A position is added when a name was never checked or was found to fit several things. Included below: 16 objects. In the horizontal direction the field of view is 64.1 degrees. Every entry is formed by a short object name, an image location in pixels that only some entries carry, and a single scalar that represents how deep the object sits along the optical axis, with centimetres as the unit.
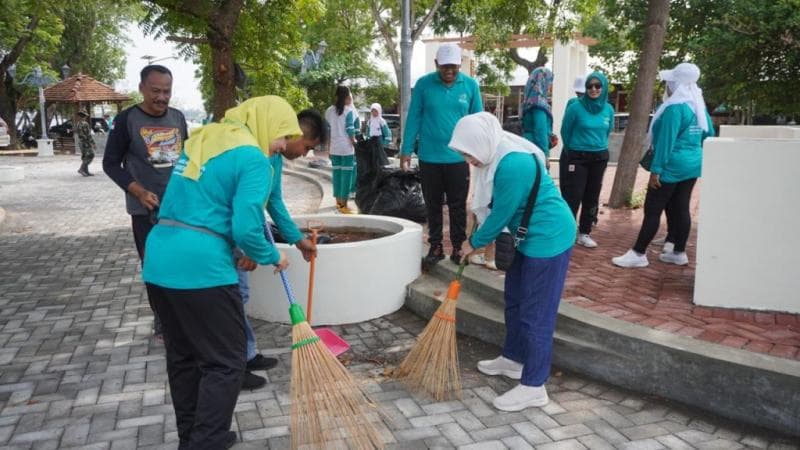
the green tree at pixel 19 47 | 2042
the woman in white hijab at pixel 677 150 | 498
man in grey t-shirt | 382
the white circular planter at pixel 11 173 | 1495
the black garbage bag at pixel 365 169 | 760
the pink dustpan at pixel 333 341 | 400
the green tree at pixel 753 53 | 1583
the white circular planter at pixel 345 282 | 459
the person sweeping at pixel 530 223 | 320
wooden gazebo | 2534
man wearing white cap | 505
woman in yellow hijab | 246
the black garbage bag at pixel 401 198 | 696
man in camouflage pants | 1568
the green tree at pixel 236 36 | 661
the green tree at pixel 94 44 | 3188
